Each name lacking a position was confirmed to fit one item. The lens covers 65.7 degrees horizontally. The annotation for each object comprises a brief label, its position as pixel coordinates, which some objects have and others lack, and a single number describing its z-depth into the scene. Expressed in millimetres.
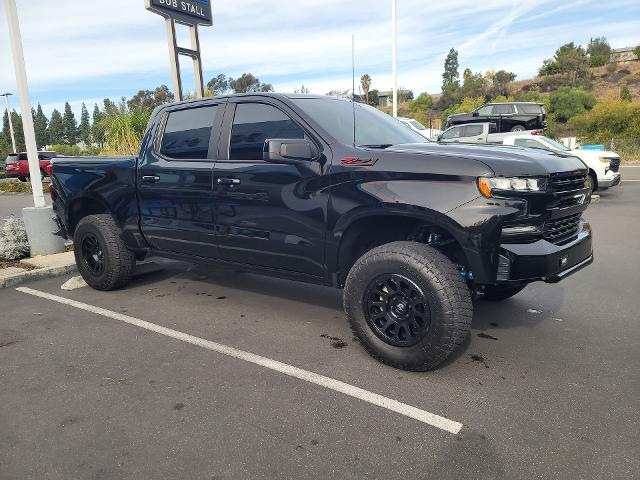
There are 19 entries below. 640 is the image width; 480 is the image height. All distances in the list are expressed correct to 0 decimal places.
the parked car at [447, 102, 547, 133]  21562
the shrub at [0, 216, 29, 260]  6523
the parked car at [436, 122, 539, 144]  17406
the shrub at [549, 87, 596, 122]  44750
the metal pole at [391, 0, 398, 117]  18906
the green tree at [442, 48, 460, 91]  79688
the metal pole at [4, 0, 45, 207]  6352
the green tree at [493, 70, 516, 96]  62625
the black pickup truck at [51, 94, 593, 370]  3086
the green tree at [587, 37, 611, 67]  68625
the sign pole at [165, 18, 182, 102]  10680
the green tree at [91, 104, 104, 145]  17469
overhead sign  10188
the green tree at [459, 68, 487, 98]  61750
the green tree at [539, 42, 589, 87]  61062
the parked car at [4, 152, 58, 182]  26859
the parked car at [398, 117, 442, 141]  20625
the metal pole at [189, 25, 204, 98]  11508
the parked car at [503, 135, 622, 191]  12539
